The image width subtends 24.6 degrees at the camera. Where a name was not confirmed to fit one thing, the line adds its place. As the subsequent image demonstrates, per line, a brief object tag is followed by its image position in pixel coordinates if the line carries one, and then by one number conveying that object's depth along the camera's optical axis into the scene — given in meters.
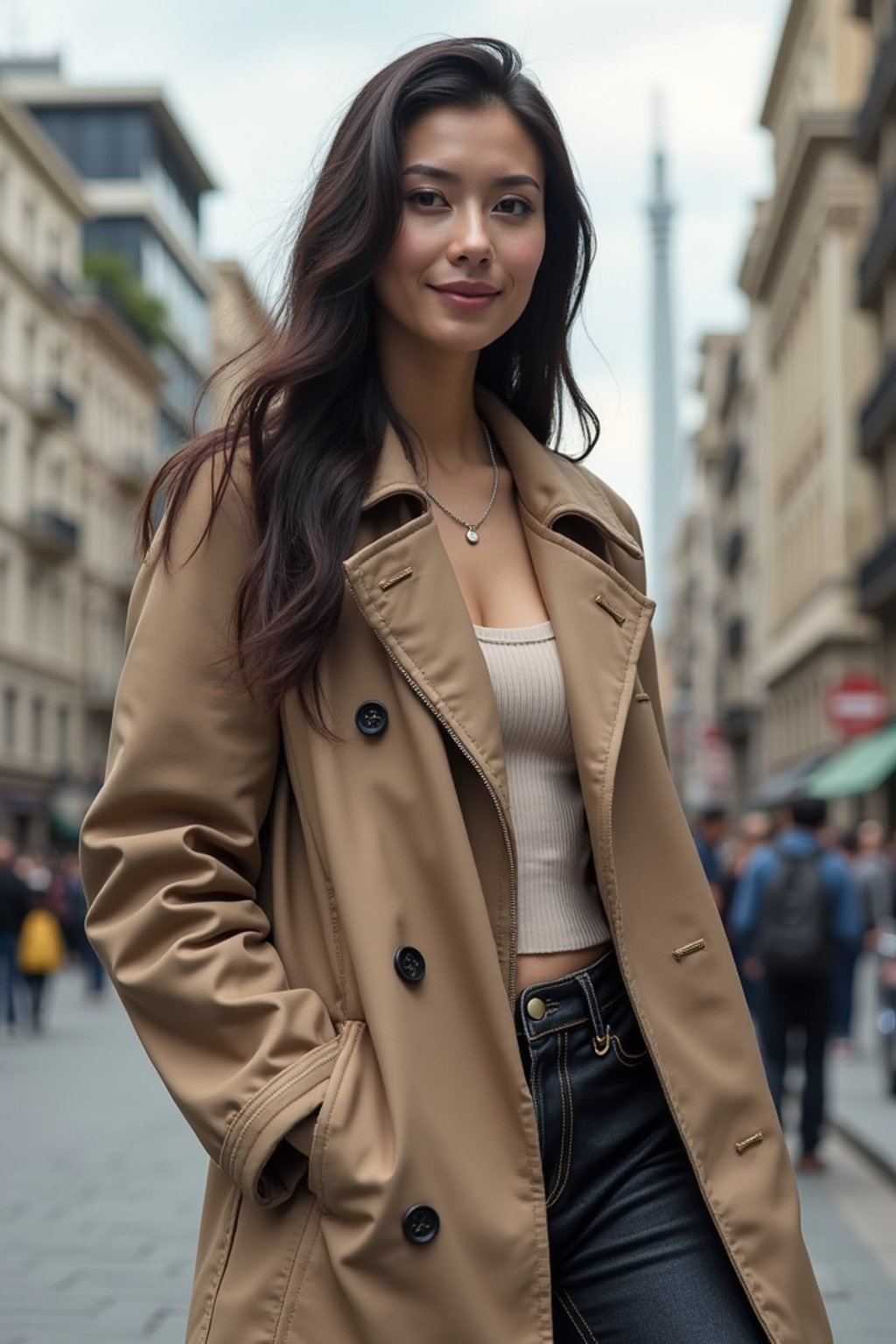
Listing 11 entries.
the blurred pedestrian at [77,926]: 24.57
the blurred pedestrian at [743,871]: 12.20
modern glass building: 63.69
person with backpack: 10.03
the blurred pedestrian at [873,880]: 16.75
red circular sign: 21.62
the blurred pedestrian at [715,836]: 12.61
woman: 2.22
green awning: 32.41
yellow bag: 19.11
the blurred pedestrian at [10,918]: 19.02
